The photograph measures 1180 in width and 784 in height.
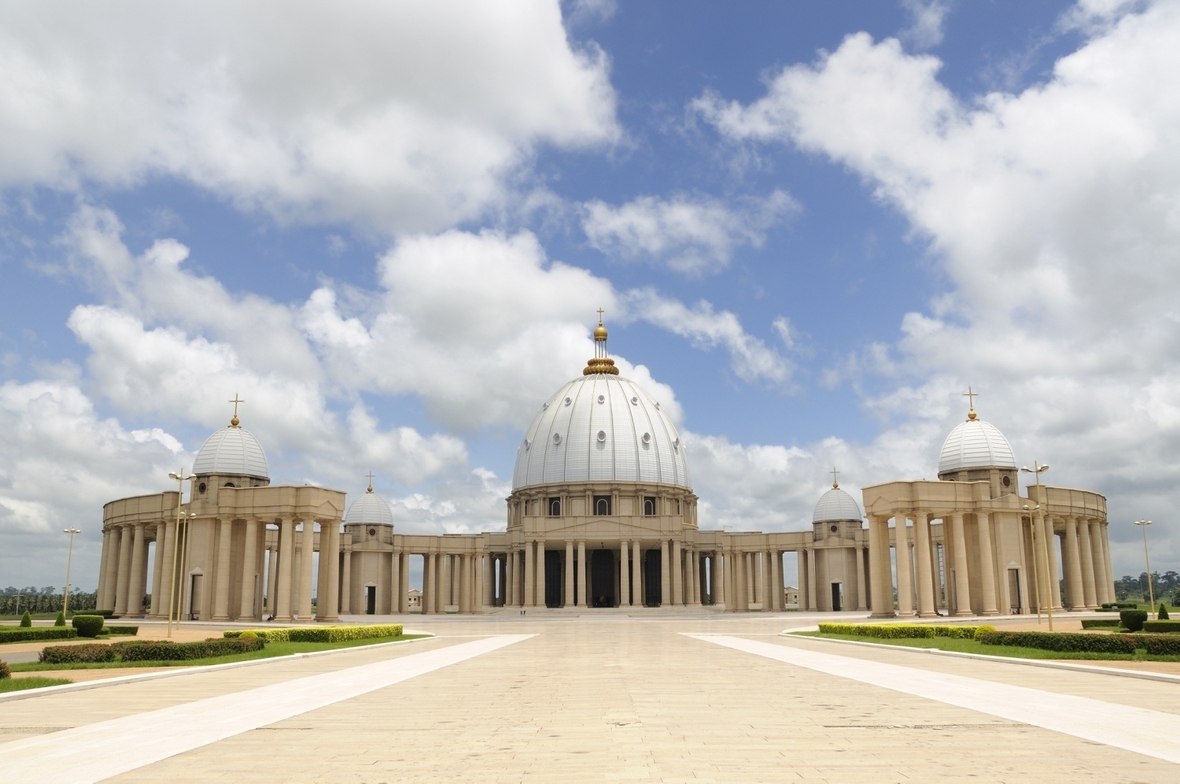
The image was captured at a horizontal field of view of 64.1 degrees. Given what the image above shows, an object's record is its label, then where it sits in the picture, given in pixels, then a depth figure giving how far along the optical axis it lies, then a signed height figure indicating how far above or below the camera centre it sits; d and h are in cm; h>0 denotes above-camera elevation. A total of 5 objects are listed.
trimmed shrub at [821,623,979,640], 3406 -240
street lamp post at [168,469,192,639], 6594 +148
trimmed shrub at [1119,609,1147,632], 3650 -212
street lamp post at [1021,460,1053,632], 6336 +93
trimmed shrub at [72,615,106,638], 3909 -233
